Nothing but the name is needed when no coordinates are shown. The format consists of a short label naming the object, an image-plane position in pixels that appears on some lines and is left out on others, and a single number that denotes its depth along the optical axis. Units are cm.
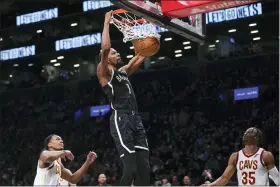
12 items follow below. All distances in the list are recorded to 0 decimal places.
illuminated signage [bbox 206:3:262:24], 2245
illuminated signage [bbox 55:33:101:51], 2626
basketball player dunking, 516
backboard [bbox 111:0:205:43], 508
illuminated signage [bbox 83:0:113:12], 2573
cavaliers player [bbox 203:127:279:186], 597
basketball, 578
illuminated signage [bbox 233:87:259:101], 2053
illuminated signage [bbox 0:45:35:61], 2865
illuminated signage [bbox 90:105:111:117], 2421
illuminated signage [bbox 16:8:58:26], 2805
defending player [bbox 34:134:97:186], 600
